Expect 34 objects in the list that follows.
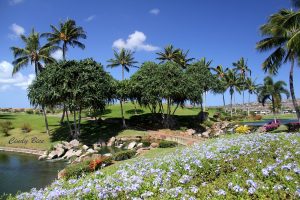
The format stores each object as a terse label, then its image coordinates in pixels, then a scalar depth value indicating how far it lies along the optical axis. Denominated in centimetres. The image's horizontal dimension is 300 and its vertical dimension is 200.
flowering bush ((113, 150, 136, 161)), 1599
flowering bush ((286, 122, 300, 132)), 2233
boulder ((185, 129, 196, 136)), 2991
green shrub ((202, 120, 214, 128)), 3931
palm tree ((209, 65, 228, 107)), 5790
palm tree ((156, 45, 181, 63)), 5119
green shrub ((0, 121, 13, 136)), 3189
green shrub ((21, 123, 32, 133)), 3241
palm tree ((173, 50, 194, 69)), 5133
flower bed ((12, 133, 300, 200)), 495
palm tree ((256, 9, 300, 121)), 2116
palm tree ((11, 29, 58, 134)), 3154
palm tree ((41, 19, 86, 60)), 3436
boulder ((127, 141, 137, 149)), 2417
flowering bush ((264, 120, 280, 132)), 2464
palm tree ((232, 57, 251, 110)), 6234
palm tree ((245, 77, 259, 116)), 6446
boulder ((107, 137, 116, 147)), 2759
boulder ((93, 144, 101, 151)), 2507
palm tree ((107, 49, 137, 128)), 5211
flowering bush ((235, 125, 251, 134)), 2293
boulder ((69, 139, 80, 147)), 2469
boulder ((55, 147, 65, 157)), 2262
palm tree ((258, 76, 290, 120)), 3971
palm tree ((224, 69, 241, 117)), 5706
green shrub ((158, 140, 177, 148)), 1920
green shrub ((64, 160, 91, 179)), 1237
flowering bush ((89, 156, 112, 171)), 1284
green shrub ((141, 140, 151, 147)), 2404
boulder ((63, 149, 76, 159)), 2193
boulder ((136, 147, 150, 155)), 1792
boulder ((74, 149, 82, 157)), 2184
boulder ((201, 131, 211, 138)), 2971
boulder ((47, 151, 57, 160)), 2214
